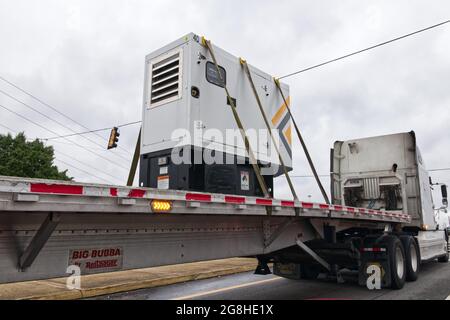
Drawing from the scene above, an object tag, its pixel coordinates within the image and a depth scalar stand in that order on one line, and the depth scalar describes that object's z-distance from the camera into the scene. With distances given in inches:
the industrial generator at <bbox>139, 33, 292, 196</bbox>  188.9
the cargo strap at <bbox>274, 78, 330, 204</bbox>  236.5
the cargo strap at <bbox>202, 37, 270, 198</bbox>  178.8
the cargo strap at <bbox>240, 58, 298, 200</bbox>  201.4
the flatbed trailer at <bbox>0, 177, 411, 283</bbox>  99.9
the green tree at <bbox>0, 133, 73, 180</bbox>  1163.3
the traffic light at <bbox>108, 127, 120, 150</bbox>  535.5
